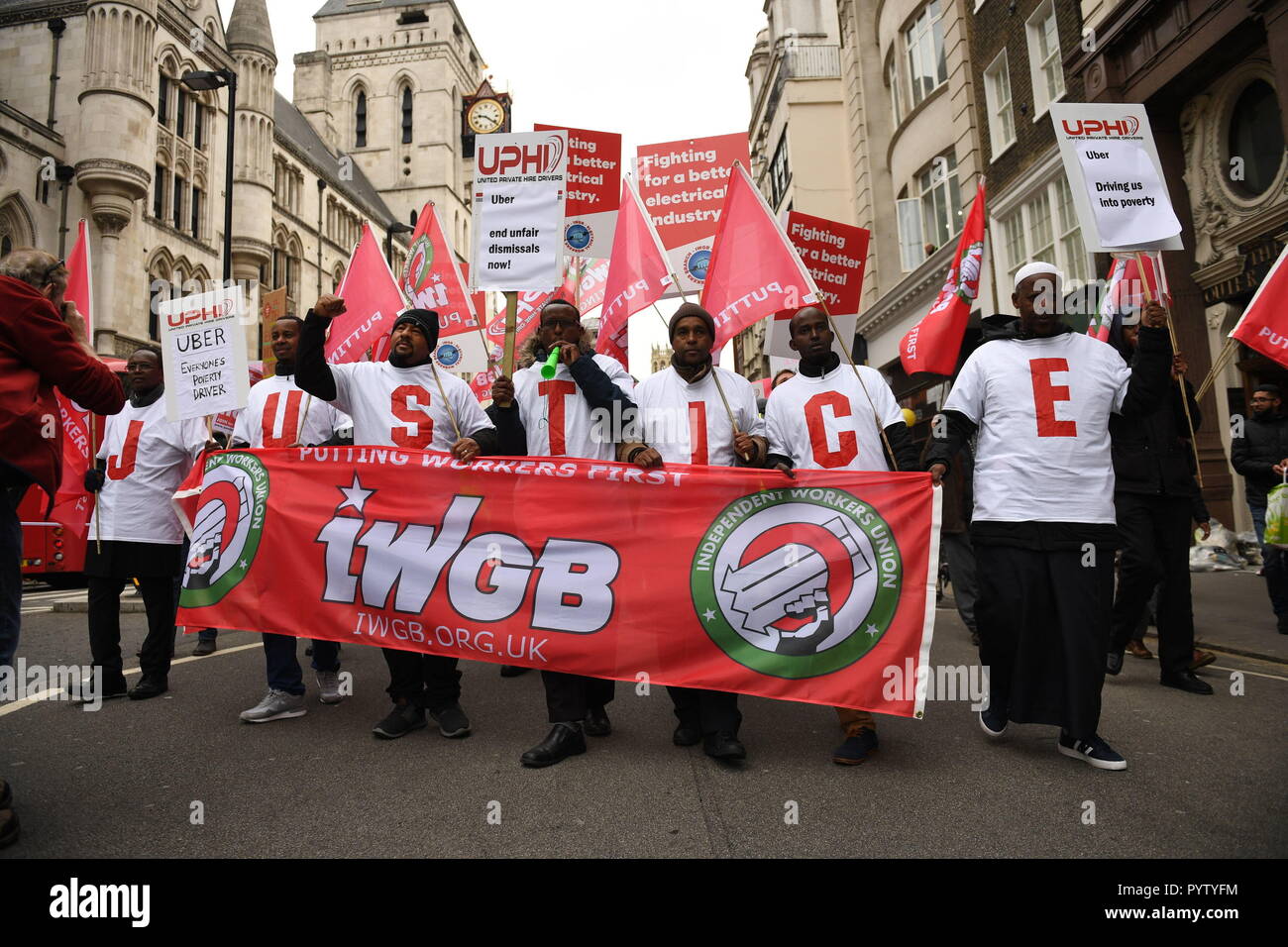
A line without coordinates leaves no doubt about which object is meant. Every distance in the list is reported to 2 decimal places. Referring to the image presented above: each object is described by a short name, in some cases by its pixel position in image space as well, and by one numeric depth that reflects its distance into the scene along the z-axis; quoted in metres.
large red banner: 3.89
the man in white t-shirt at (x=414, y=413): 4.28
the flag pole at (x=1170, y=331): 3.86
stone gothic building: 27.77
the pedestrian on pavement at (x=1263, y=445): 7.24
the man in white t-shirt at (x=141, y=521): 5.00
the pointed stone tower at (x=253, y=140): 38.81
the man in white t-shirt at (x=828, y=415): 4.26
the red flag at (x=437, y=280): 8.85
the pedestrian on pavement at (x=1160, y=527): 5.10
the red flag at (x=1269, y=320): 4.90
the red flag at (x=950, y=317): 5.13
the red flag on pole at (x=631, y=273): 6.58
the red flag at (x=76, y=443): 6.42
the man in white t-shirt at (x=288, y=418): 5.08
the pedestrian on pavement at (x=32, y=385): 2.93
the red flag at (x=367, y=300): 7.58
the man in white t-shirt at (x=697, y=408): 4.21
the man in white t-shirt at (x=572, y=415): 4.05
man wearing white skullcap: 3.71
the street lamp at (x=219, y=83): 14.91
